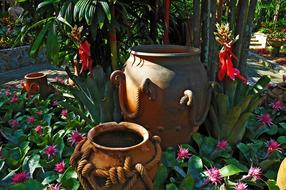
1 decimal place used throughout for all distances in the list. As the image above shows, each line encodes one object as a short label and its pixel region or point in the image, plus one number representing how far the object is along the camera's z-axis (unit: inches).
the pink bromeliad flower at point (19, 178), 64.9
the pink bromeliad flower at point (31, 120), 94.3
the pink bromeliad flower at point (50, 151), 72.5
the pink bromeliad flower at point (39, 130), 86.0
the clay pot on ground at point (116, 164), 48.6
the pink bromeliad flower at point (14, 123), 93.7
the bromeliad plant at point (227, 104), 76.4
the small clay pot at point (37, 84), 115.8
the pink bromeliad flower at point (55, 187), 60.2
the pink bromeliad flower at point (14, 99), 110.7
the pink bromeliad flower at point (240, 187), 59.4
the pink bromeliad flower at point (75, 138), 77.0
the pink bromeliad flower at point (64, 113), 94.8
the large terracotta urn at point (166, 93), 72.0
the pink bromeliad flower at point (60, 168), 67.7
